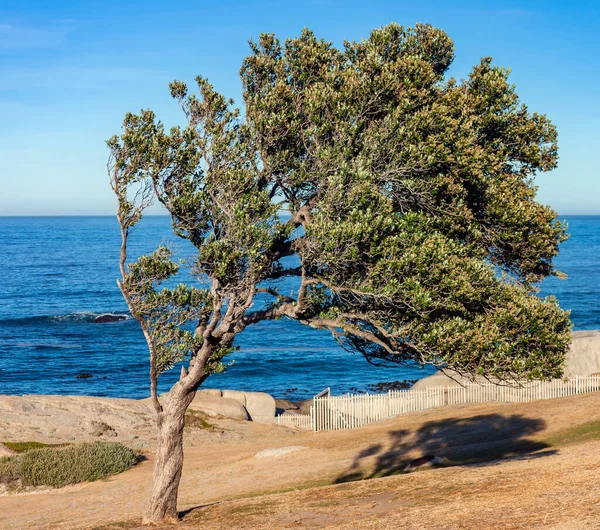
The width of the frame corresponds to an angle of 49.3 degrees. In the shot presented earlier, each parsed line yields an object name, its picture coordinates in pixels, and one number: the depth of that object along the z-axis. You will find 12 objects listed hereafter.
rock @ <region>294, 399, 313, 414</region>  50.44
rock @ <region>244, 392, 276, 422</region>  44.75
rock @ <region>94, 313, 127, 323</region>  88.88
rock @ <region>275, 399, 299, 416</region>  50.18
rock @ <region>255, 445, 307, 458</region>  29.82
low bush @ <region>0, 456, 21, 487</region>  29.06
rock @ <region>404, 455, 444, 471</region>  25.86
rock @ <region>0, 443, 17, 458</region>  31.66
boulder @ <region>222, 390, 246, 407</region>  45.09
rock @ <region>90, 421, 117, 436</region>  36.72
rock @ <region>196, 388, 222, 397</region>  44.34
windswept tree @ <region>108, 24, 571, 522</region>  15.88
